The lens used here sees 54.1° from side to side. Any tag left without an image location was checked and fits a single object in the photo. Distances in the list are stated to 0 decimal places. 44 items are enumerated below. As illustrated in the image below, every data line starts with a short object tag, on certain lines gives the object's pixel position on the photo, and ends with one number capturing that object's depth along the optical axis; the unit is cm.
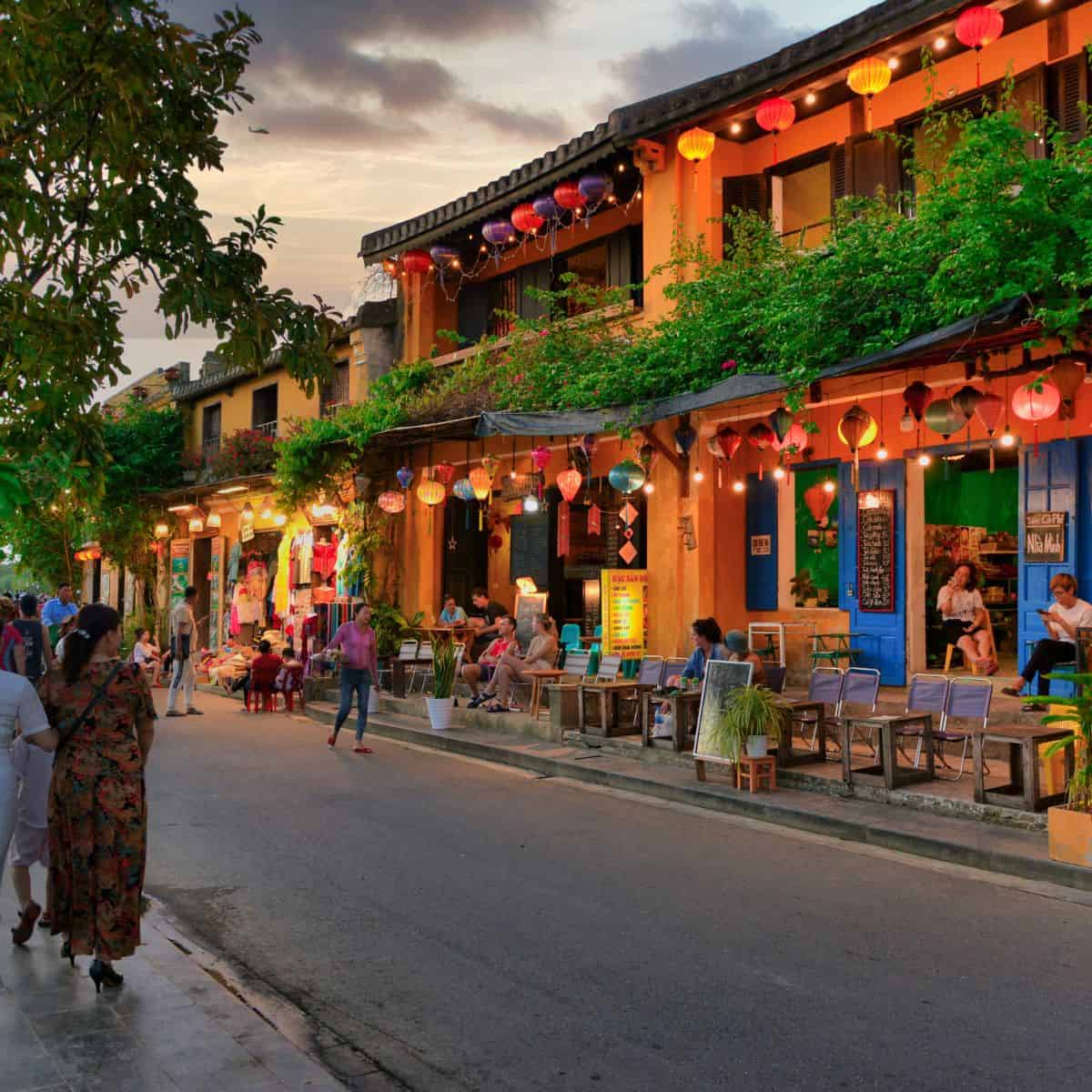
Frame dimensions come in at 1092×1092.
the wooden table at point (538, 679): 1482
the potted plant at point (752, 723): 1028
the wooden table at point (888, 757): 962
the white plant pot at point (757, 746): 1030
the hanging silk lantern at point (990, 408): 1044
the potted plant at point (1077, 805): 747
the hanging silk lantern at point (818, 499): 1372
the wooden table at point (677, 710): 1192
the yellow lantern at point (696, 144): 1455
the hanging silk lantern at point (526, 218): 1728
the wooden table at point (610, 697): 1301
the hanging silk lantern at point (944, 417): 1068
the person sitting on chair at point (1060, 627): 1136
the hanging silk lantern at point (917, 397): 1116
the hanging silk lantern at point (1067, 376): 974
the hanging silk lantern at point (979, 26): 1134
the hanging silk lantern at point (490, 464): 1806
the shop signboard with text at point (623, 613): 1583
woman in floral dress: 508
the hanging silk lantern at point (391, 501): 2059
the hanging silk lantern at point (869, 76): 1245
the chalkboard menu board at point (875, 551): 1459
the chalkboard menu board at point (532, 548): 1966
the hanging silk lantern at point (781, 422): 1249
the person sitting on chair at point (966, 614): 1386
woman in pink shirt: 1361
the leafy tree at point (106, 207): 577
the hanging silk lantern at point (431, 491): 1847
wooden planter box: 744
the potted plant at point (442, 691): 1512
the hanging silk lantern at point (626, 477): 1456
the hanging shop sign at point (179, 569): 3006
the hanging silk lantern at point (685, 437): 1480
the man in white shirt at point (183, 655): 1766
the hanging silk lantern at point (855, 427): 1148
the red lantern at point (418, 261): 2014
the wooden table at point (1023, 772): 853
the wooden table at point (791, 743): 1084
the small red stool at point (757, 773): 1031
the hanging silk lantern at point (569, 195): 1664
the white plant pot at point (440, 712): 1511
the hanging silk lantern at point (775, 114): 1352
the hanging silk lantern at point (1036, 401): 969
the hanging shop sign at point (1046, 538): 1234
